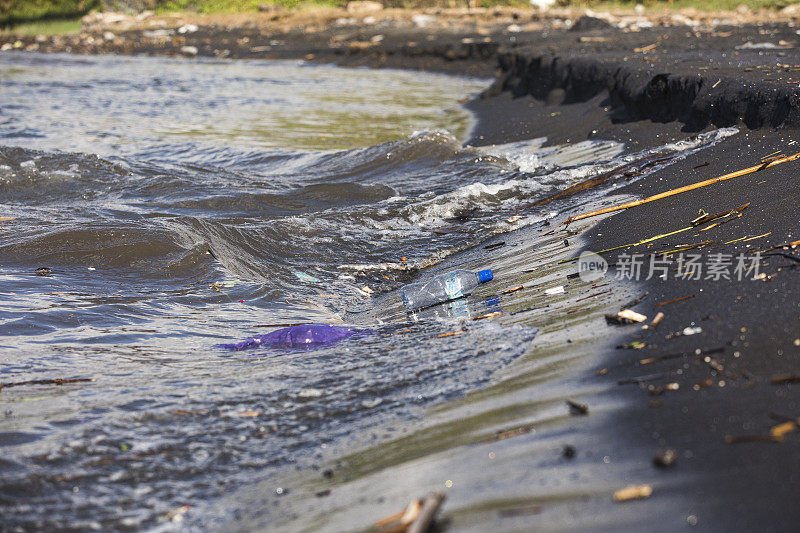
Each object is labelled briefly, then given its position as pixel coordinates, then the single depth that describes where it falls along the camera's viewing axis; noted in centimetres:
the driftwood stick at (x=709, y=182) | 990
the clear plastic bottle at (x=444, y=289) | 961
